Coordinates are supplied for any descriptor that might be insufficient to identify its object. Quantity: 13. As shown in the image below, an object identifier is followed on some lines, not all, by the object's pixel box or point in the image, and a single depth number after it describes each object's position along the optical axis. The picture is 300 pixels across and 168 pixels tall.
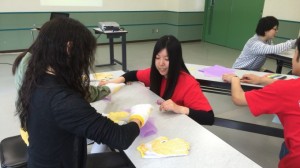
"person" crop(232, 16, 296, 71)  2.80
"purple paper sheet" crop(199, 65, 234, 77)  2.28
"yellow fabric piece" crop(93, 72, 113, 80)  2.03
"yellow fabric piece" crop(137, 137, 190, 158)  1.05
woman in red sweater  1.43
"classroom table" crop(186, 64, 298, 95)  2.11
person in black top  0.83
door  5.61
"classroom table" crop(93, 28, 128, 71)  4.00
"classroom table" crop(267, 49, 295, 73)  2.79
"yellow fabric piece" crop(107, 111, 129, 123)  1.34
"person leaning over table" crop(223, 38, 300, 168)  1.13
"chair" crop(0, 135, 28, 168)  1.25
